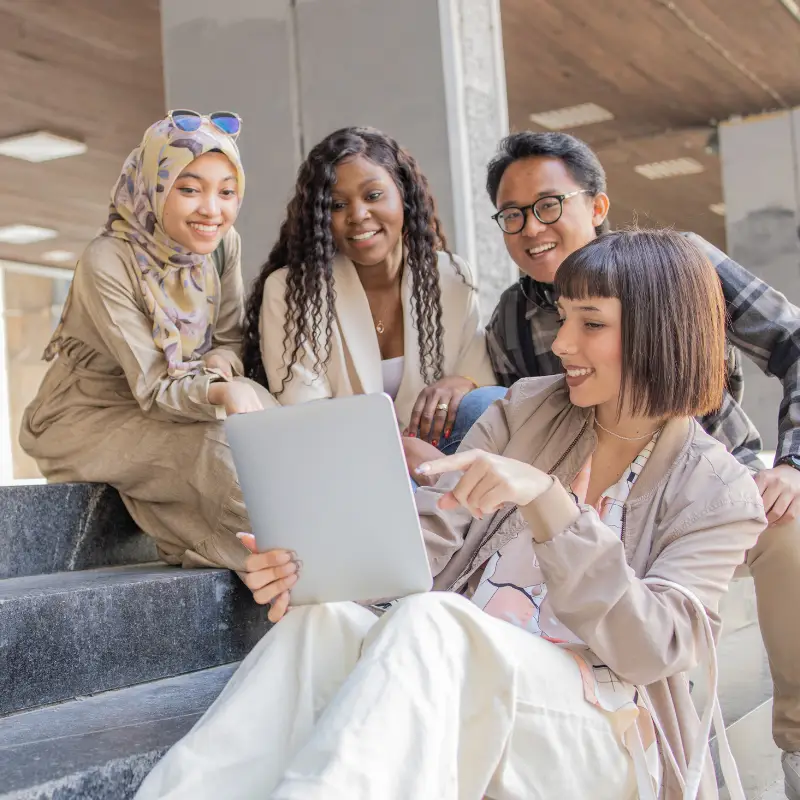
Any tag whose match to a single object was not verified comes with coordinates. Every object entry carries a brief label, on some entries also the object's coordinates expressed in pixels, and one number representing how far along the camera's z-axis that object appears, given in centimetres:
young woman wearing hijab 237
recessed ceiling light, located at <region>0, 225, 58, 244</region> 991
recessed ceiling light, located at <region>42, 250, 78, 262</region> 1089
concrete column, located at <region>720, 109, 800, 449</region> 782
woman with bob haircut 117
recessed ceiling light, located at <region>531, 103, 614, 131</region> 822
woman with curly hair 254
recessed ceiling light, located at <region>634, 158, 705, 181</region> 994
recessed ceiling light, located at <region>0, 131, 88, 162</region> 747
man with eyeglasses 187
